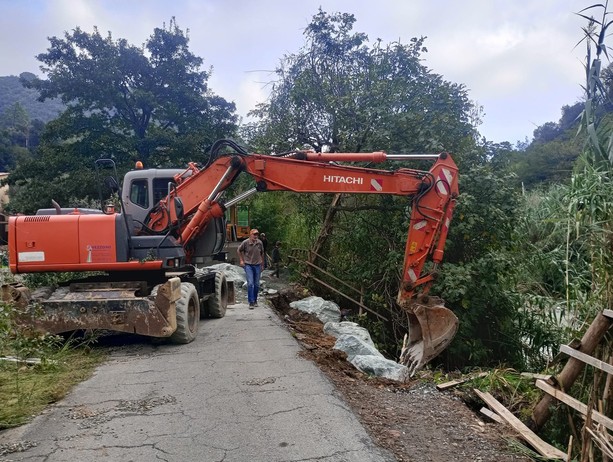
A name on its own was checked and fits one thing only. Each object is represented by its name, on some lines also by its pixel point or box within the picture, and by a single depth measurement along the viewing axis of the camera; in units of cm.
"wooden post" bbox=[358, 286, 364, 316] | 1278
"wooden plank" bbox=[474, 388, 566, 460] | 488
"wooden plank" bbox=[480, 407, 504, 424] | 564
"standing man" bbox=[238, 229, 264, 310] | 1198
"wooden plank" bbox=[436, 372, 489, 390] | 667
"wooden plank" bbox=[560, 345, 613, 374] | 462
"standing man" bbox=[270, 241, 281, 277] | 1922
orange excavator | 789
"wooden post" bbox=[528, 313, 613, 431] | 491
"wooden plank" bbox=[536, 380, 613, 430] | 449
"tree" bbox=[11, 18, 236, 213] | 2498
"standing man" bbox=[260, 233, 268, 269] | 1989
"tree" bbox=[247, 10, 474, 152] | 1255
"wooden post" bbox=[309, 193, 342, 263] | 1441
